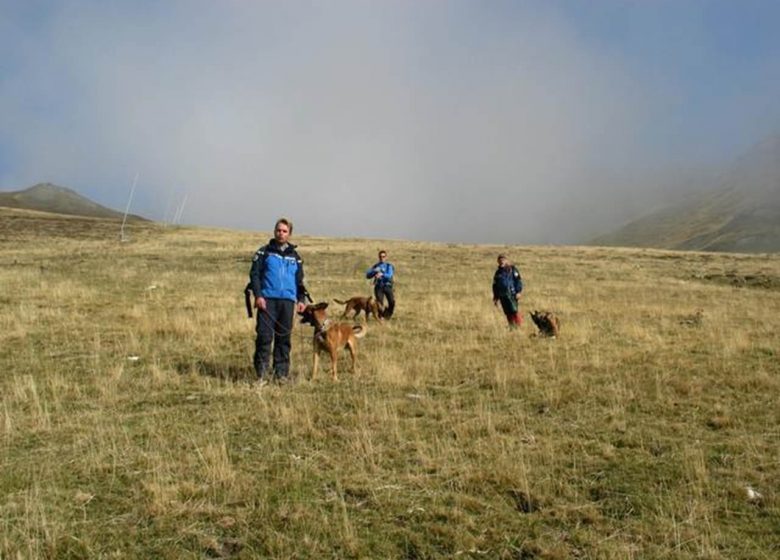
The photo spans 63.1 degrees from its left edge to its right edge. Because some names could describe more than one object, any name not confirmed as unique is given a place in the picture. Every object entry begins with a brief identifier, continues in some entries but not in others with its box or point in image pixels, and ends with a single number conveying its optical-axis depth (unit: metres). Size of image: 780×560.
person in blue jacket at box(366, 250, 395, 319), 16.38
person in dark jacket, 15.41
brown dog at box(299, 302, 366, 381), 9.56
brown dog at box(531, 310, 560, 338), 13.52
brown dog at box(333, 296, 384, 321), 15.59
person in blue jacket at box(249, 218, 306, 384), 9.24
